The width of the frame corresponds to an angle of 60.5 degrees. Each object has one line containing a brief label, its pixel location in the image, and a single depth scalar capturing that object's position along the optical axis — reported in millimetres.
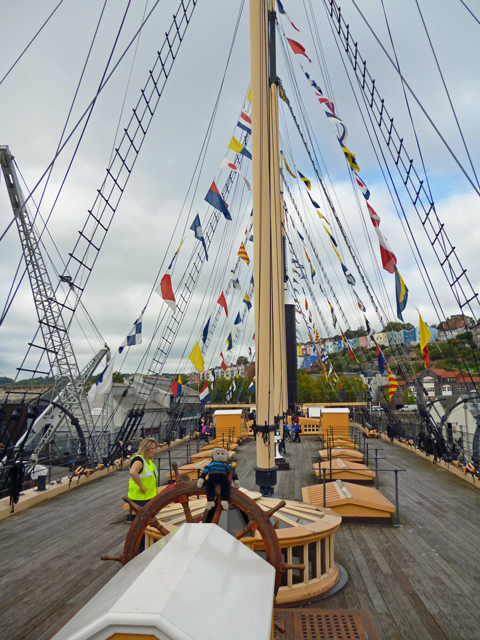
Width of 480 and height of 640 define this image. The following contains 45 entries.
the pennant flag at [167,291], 10238
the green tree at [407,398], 60144
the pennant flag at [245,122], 9117
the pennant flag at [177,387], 14170
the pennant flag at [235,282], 14594
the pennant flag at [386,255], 8312
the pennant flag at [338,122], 9064
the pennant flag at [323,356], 27766
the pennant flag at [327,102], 9320
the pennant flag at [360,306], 14449
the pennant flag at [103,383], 10984
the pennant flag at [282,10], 10602
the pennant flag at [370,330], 14594
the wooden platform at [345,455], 11281
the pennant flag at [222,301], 13480
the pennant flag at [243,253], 14745
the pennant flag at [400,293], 8383
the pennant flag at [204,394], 15328
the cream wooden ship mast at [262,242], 6465
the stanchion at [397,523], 6596
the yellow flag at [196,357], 11930
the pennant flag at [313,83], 9922
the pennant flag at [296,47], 9488
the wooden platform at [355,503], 6652
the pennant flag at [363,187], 9141
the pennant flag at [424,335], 11180
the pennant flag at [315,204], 12528
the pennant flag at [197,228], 10309
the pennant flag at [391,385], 15875
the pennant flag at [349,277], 13211
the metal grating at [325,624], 2848
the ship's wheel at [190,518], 2352
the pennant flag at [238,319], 19955
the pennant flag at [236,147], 8695
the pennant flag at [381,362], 14412
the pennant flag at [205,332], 14844
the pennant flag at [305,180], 12030
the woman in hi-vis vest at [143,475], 4355
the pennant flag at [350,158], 9141
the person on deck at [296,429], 18375
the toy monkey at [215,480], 2721
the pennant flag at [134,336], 12084
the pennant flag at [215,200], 8562
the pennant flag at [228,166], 8156
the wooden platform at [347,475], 9438
